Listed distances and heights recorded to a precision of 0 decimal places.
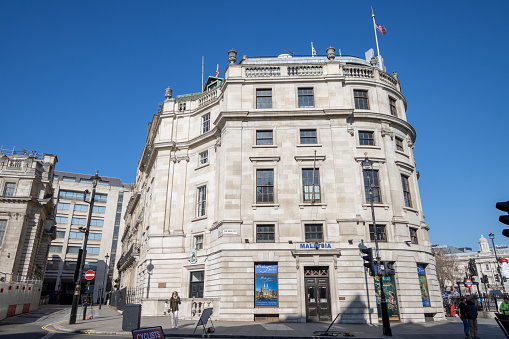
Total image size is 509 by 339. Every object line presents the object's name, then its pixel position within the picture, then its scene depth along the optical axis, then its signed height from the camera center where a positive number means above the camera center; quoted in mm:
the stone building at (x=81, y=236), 80875 +13434
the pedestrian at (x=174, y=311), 18328 -843
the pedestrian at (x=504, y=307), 17036 -630
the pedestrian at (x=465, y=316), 15602 -938
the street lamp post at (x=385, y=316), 16502 -1027
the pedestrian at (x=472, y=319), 15367 -1052
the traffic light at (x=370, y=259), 17180 +1600
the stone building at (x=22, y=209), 40625 +9704
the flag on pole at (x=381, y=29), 35156 +24800
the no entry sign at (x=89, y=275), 25600 +1301
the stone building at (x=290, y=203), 23922 +6615
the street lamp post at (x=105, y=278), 81438 +3479
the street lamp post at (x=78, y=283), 20212 +632
